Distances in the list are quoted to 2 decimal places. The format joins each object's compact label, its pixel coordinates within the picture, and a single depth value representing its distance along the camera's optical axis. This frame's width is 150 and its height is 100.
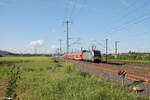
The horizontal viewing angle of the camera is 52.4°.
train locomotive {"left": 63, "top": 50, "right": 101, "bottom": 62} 37.72
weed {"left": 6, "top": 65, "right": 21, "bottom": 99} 6.30
